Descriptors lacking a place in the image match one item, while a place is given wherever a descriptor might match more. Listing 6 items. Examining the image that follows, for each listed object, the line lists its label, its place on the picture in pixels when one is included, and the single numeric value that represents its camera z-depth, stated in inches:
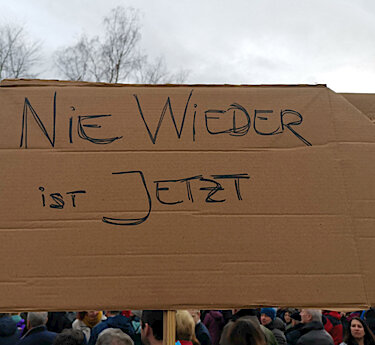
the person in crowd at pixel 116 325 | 93.4
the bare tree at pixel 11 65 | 466.9
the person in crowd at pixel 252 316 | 117.9
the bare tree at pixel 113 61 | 461.4
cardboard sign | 50.0
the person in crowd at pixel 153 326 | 66.8
